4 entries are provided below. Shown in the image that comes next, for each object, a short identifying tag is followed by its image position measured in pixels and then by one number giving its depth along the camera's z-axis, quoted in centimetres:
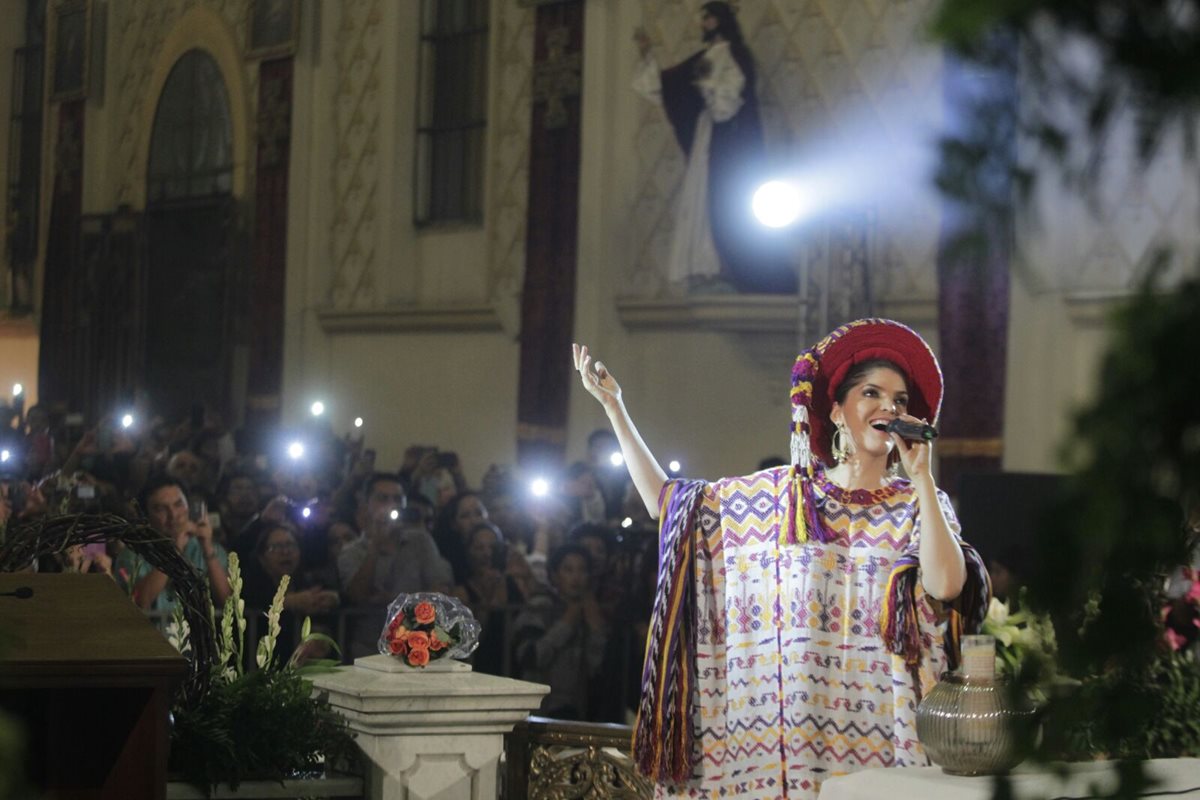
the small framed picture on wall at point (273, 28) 1909
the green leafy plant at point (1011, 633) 531
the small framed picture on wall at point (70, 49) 2288
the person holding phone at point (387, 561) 924
